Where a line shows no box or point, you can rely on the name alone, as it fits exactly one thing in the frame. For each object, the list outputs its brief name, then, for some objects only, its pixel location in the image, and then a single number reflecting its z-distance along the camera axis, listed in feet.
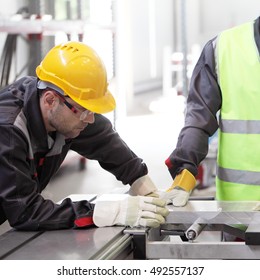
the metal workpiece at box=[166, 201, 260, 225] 9.21
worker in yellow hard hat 8.86
